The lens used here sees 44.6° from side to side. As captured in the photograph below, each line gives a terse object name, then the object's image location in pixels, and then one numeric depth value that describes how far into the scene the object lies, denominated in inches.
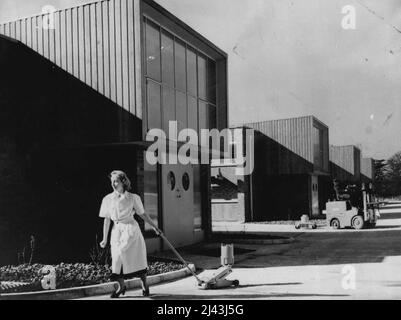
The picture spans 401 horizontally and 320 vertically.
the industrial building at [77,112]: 470.3
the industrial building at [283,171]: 1126.4
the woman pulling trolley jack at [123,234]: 287.0
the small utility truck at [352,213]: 826.8
